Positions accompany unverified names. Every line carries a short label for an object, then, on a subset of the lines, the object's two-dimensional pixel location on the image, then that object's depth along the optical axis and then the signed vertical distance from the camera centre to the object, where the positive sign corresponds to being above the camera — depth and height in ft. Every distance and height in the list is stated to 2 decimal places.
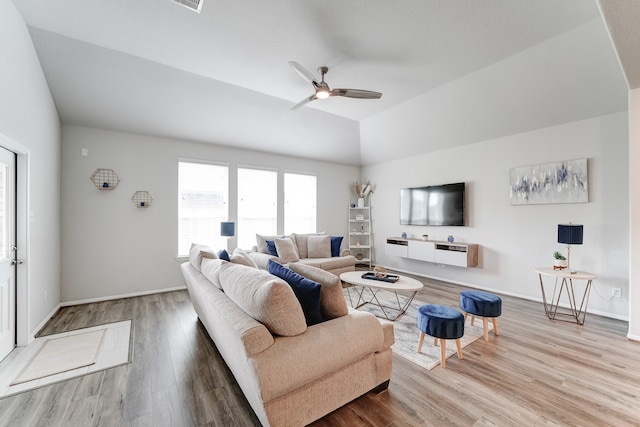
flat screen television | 16.69 +0.60
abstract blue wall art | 12.25 +1.60
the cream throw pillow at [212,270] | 7.47 -1.83
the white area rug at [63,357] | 7.15 -4.69
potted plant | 11.22 -1.97
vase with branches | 23.41 +2.08
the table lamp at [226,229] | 15.05 -1.02
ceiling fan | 9.29 +4.64
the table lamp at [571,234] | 10.62 -0.83
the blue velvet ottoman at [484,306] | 9.30 -3.40
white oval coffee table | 10.16 -2.96
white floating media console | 15.56 -2.51
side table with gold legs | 10.48 -3.90
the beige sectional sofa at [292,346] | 4.79 -2.79
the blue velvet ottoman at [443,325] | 7.57 -3.35
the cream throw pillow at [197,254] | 9.42 -1.67
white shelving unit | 23.08 -1.92
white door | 7.96 -1.41
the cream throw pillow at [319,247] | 17.24 -2.33
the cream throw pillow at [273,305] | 5.01 -1.88
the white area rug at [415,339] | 8.18 -4.60
